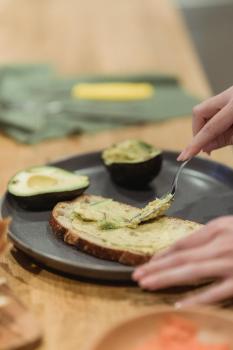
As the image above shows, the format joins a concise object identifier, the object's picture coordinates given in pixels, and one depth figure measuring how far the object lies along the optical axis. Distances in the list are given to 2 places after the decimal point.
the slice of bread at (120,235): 0.92
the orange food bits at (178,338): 0.77
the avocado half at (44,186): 1.04
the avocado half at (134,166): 1.12
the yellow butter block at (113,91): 1.53
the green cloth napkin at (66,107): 1.41
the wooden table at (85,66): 0.88
